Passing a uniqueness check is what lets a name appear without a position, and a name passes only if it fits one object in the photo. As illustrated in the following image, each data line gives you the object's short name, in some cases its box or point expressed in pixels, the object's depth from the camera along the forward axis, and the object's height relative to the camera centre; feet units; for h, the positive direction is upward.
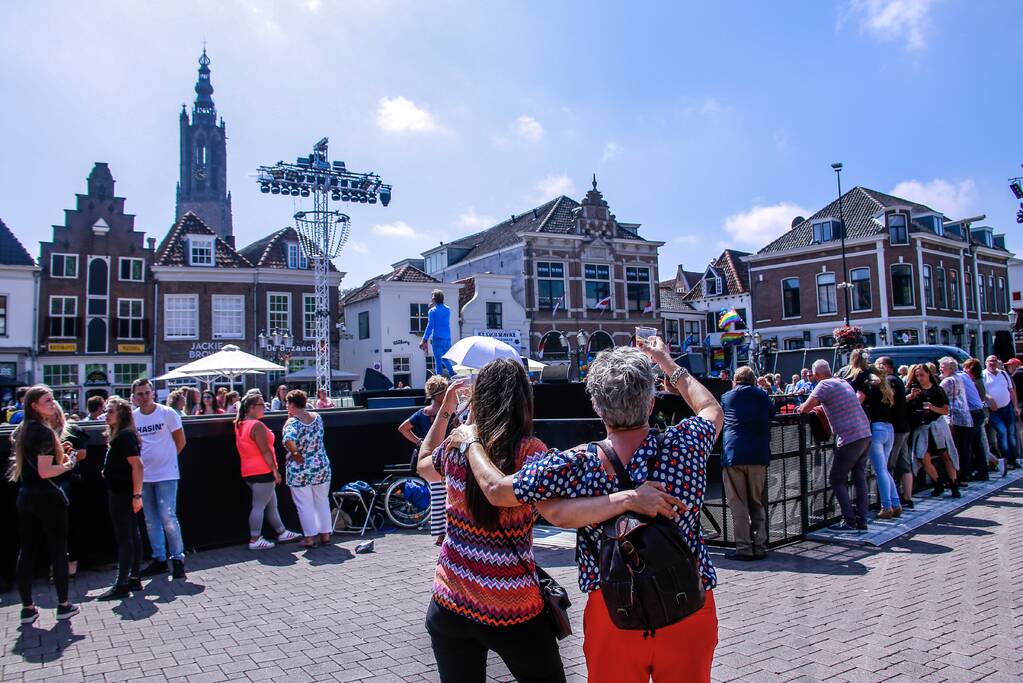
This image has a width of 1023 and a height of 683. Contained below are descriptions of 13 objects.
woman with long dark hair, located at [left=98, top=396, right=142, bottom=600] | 21.01 -2.52
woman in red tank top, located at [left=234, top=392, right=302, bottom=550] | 26.99 -2.59
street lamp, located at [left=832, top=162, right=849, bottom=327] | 118.32 +17.68
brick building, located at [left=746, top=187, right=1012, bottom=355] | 130.93 +17.68
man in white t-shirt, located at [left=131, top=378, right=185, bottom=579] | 23.35 -2.63
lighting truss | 88.84 +25.23
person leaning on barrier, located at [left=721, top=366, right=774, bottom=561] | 22.76 -2.75
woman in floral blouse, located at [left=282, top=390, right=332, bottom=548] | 27.25 -3.09
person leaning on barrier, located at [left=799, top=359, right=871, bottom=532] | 24.93 -2.24
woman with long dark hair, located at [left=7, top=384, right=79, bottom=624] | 18.79 -2.63
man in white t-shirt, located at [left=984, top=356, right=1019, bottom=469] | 38.24 -2.06
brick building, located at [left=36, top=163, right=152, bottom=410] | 102.42 +13.97
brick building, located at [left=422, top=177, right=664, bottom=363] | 133.18 +21.18
